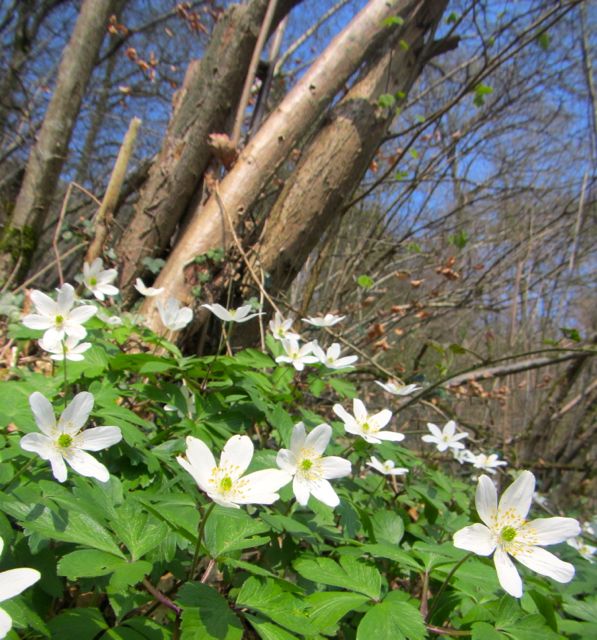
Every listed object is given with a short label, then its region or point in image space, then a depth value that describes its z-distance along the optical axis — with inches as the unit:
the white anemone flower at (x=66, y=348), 13.6
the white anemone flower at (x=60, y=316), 13.9
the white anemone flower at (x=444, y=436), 18.8
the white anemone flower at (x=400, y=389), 17.6
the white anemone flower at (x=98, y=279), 17.7
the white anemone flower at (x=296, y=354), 16.4
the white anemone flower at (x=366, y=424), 14.2
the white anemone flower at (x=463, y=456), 21.3
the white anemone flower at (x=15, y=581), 8.6
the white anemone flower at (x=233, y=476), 10.8
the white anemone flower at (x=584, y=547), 19.4
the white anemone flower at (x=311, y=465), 12.1
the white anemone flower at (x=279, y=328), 18.3
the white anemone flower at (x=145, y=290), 18.2
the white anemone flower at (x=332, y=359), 16.8
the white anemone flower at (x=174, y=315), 16.8
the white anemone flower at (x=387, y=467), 15.9
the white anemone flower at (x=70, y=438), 10.8
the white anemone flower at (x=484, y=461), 20.8
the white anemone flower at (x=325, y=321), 18.3
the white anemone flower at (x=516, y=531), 10.9
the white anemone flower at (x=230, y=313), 16.1
